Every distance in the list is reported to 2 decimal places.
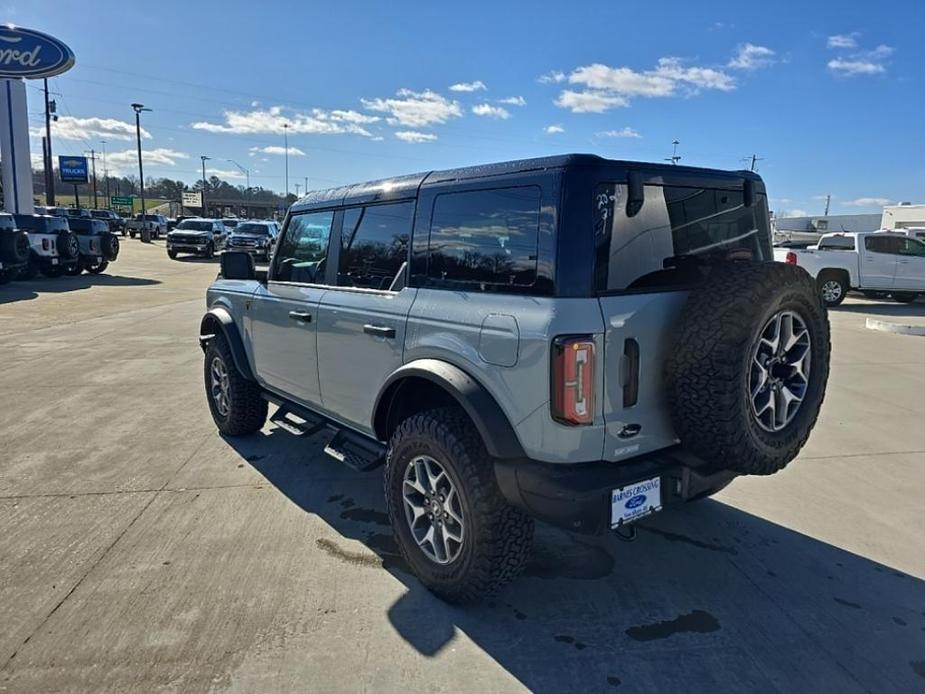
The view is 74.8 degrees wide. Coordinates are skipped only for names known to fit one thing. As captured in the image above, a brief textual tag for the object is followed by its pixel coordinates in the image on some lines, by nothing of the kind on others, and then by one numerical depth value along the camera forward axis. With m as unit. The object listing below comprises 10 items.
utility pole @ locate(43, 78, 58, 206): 43.28
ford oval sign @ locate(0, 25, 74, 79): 23.12
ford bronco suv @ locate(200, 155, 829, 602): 2.34
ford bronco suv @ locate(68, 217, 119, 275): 19.80
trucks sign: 62.84
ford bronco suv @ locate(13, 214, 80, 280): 17.36
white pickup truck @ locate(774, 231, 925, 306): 14.50
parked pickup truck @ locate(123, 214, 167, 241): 43.94
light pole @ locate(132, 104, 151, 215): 51.81
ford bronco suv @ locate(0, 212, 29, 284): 15.37
